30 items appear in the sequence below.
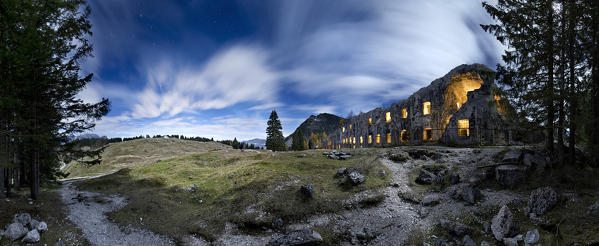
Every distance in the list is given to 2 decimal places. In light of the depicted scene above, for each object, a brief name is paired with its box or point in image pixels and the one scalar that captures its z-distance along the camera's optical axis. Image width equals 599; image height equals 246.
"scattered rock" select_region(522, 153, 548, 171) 13.81
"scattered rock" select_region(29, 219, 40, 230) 11.37
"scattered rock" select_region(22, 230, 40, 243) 10.44
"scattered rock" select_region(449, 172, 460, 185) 15.93
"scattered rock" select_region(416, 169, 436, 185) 17.59
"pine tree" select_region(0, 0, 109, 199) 11.86
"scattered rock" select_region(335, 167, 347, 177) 20.95
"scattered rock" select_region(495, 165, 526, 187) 13.62
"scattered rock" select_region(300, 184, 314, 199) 16.70
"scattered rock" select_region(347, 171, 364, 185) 18.24
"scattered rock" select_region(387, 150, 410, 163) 23.38
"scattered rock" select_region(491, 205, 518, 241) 10.05
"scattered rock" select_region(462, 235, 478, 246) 10.17
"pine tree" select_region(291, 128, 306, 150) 76.00
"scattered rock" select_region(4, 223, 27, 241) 10.23
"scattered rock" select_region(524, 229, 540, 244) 9.29
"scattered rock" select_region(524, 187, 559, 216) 10.59
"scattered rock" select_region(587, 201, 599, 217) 9.13
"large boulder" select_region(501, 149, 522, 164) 15.23
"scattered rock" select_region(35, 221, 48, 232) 11.48
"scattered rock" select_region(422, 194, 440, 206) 14.42
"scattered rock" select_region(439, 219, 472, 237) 11.10
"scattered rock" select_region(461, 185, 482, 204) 13.20
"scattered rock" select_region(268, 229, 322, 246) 12.10
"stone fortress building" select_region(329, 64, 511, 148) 29.62
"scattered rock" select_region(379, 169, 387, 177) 19.53
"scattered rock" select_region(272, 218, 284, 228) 14.61
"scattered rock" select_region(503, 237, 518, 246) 9.48
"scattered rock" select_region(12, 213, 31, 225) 11.11
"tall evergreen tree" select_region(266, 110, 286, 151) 59.00
